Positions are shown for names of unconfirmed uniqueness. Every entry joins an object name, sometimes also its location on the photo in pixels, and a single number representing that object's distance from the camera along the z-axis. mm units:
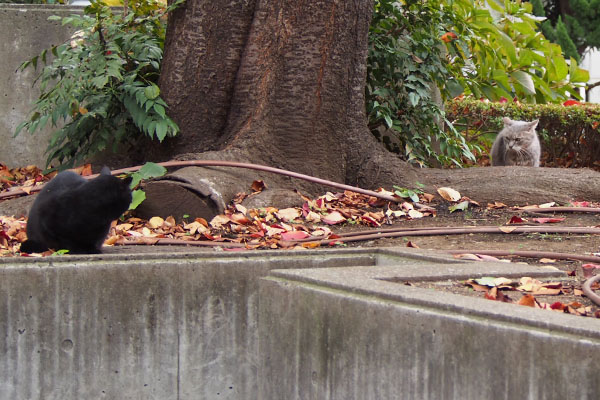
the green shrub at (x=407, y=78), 12453
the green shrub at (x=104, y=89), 10453
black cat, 7062
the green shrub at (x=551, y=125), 18937
